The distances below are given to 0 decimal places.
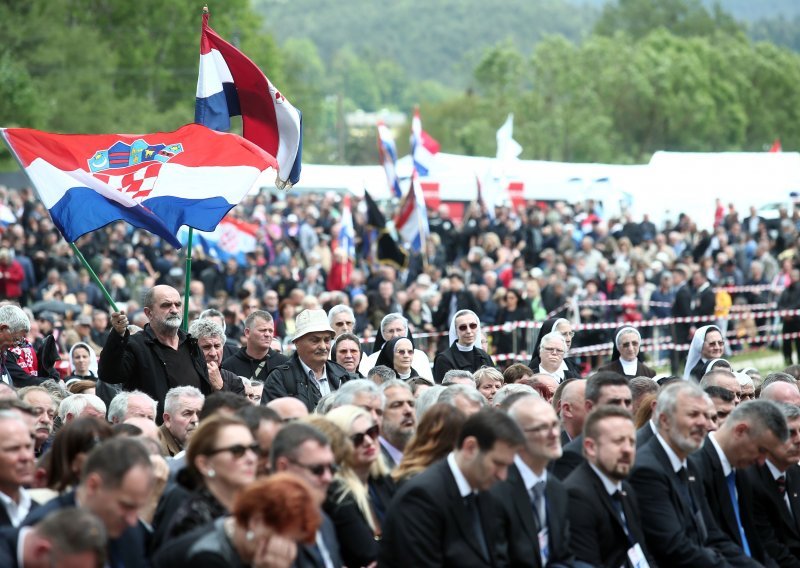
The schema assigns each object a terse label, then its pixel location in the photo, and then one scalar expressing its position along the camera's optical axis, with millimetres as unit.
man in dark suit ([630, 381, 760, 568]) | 14105
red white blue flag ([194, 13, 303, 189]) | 22855
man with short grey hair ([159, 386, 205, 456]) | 16183
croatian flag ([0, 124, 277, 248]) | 20434
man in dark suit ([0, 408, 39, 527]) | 11579
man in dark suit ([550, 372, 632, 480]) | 15487
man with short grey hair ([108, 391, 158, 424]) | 16316
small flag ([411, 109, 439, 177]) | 51684
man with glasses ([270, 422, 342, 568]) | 11382
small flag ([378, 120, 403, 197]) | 46711
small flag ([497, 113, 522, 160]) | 64079
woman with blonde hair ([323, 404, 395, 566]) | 12428
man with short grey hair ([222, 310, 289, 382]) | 22362
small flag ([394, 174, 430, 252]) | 42895
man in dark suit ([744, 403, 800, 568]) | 15605
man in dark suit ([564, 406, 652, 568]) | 13408
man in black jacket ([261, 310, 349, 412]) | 19632
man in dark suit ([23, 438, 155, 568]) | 10546
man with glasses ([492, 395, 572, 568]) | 12842
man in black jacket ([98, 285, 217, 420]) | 19013
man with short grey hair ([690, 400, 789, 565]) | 15013
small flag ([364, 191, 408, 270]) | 44211
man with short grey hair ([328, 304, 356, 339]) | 23908
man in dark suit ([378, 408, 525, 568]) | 12151
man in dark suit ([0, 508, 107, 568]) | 9645
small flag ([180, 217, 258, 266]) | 46737
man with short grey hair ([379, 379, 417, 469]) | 14855
